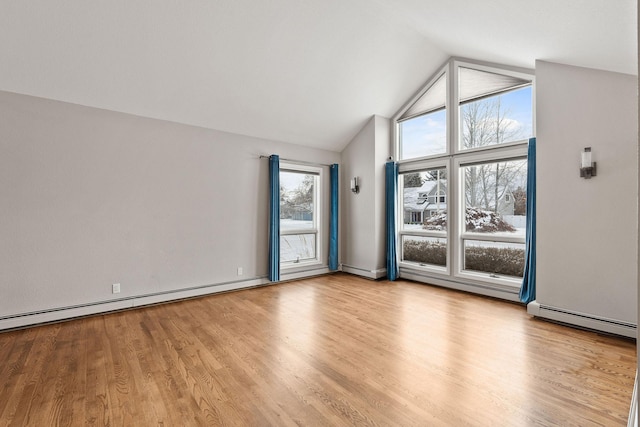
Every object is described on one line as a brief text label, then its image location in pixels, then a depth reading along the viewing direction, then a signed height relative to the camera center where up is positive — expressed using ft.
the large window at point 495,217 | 13.70 -0.15
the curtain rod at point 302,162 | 17.09 +3.34
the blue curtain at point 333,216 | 19.80 -0.11
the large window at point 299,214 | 18.45 +0.03
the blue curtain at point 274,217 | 16.83 -0.14
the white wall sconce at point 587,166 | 10.20 +1.68
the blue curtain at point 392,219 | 18.08 -0.29
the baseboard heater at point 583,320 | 9.61 -3.75
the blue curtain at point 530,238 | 12.28 -1.01
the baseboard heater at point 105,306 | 10.72 -3.85
